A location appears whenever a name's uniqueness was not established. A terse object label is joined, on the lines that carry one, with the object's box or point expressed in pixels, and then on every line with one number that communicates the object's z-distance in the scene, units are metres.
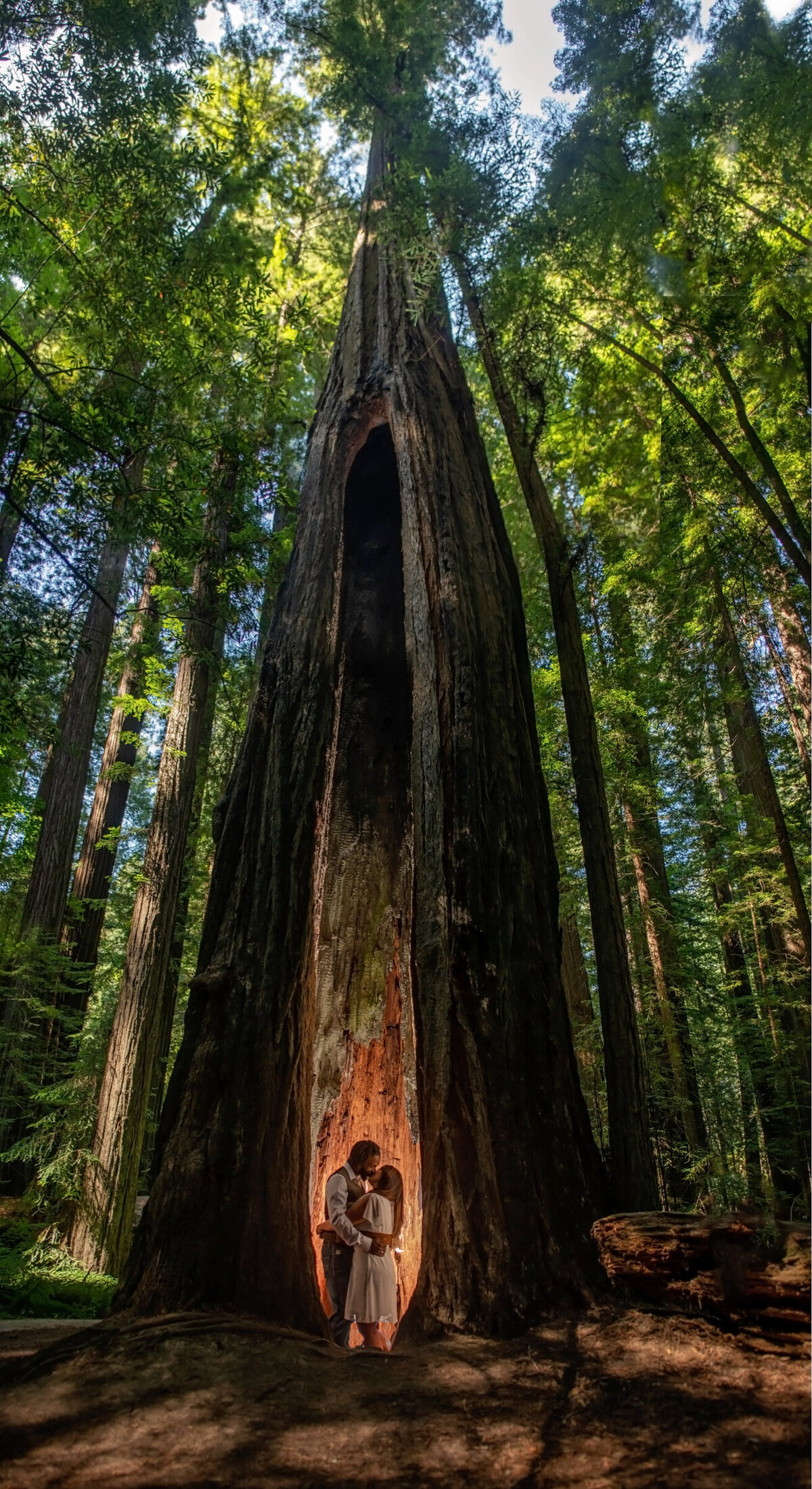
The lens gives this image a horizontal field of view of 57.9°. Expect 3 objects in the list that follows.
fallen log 2.21
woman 4.59
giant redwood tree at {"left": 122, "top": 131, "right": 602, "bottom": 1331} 2.88
